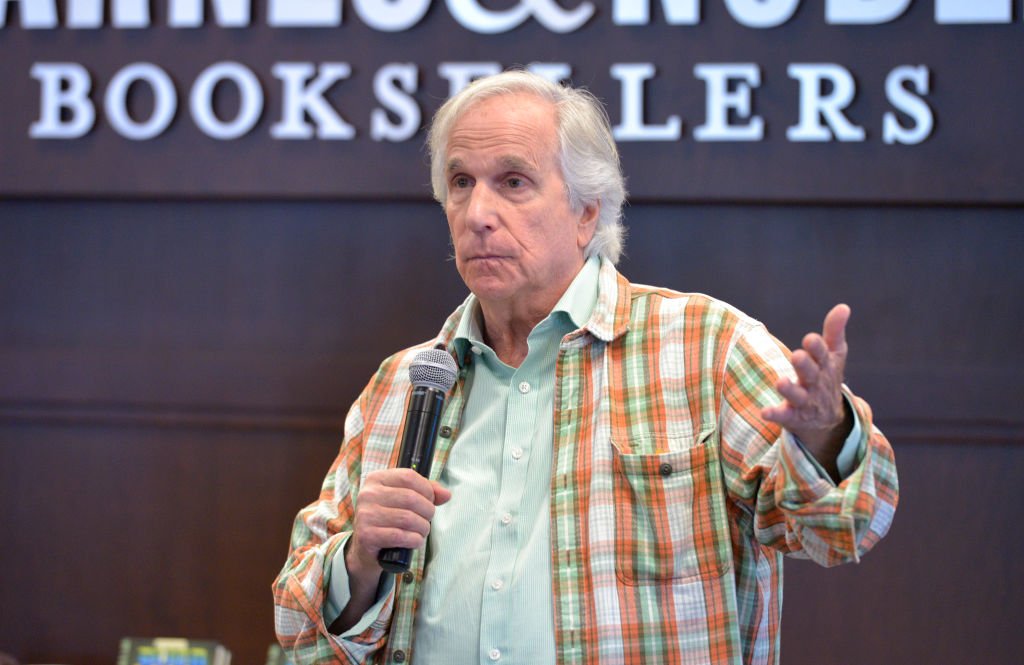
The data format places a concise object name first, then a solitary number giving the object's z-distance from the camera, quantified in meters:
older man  2.94
